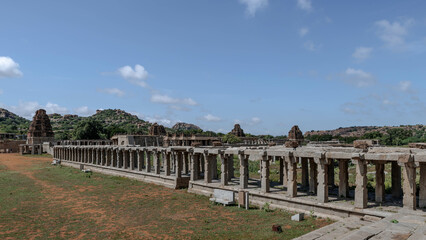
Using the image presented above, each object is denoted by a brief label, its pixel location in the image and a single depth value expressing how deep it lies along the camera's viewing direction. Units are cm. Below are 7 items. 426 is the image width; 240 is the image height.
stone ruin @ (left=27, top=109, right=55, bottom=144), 8769
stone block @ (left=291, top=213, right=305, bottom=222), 1836
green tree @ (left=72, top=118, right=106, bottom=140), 9256
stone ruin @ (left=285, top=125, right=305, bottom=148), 7538
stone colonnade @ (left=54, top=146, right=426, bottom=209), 1691
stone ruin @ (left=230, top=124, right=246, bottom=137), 9419
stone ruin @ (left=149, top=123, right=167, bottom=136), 8327
